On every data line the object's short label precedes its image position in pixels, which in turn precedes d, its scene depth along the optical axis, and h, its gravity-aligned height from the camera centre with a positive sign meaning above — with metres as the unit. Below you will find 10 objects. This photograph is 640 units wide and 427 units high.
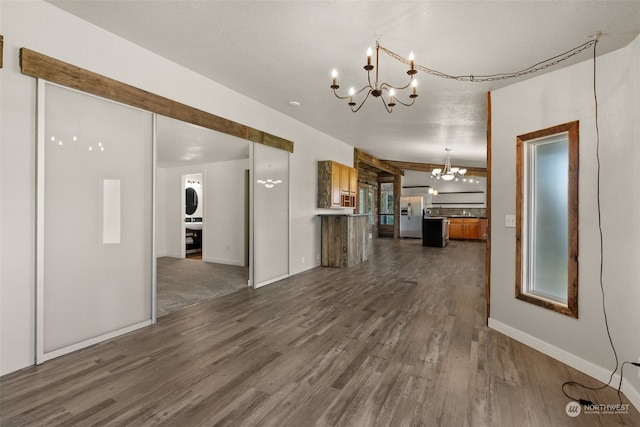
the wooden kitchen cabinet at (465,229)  11.61 -0.60
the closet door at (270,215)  4.59 -0.03
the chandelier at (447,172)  8.39 +1.24
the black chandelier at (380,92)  2.11 +1.57
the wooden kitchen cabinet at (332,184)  6.18 +0.64
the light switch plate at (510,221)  3.11 -0.08
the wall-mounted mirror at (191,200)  9.30 +0.42
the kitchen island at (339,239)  6.19 -0.56
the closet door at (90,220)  2.37 -0.06
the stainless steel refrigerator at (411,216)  12.35 -0.10
